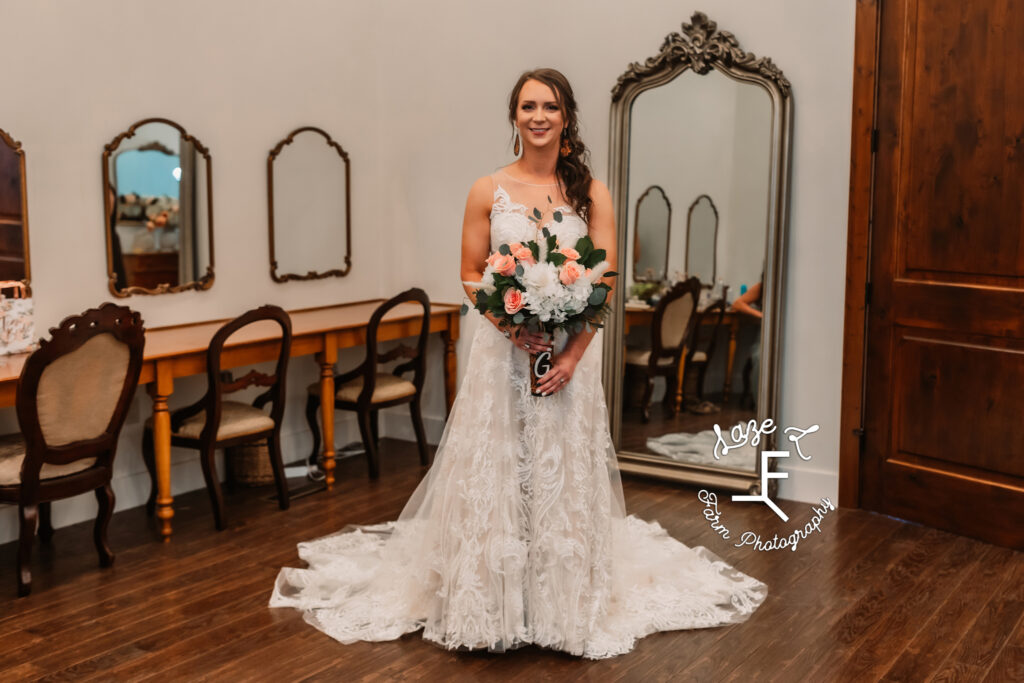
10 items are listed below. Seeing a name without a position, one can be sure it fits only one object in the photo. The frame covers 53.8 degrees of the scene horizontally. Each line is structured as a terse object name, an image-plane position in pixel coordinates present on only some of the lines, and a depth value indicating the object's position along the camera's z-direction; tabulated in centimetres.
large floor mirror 499
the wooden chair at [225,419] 449
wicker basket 528
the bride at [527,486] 337
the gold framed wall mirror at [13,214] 432
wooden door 427
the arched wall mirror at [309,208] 568
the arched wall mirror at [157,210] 479
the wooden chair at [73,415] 374
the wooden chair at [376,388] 536
